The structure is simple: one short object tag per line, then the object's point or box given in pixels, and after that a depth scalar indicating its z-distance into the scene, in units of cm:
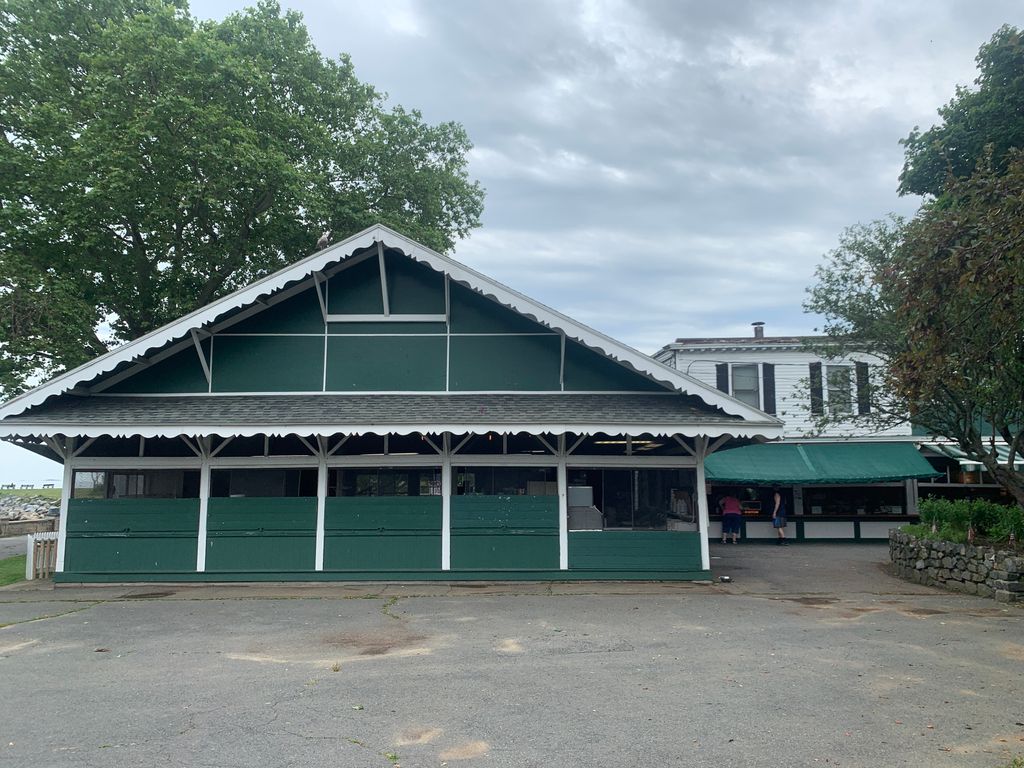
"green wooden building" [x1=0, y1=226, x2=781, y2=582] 1448
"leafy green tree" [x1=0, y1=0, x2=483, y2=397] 1941
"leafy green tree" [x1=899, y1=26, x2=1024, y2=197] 1806
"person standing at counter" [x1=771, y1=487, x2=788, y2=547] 2389
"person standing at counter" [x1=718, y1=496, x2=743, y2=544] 2364
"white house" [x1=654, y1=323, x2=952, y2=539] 2364
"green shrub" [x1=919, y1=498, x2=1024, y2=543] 1362
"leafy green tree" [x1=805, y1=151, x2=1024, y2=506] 768
